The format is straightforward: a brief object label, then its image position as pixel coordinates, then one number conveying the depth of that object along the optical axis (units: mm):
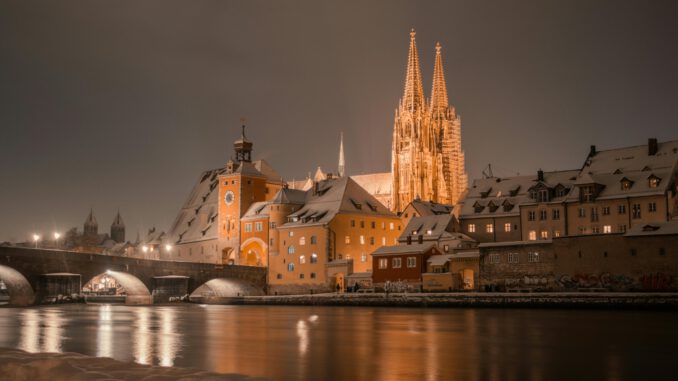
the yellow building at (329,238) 90812
